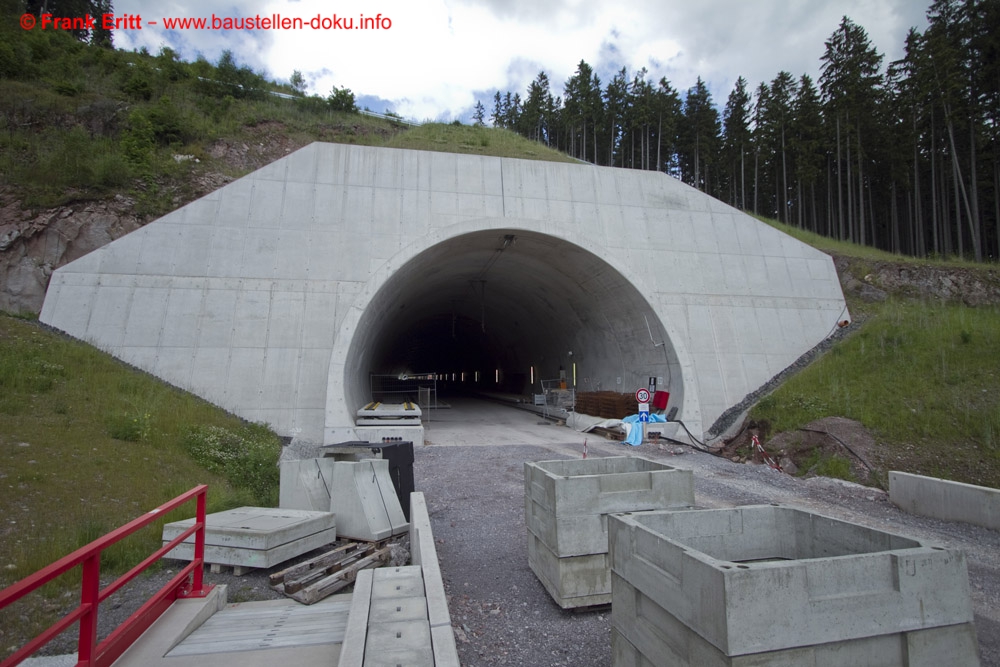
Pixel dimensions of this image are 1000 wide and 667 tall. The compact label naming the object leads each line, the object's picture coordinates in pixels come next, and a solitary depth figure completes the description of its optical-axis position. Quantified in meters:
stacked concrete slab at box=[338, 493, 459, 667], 3.38
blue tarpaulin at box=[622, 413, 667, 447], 15.61
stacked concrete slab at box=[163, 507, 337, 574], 5.59
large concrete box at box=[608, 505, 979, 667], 2.48
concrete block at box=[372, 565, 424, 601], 4.45
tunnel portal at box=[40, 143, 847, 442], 14.56
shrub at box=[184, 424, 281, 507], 9.01
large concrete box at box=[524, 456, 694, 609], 4.79
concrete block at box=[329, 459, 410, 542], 6.62
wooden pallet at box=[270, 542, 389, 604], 5.17
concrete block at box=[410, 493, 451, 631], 3.97
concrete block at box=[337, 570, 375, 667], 3.34
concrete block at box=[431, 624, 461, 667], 3.27
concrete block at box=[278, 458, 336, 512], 7.06
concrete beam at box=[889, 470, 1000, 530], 7.64
